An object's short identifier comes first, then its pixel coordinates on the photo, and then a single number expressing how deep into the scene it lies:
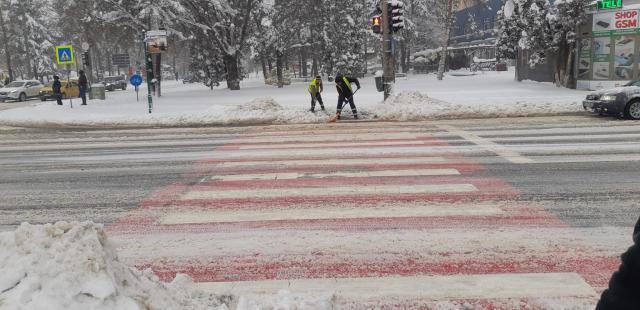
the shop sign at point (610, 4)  21.70
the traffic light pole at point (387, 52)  17.88
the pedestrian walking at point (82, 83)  25.27
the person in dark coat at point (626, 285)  1.27
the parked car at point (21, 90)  35.25
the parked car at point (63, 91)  35.62
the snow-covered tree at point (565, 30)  23.66
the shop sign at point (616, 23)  21.69
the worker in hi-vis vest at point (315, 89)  17.39
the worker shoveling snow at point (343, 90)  16.42
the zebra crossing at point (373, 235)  3.83
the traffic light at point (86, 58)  29.20
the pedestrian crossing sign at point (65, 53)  21.70
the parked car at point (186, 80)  66.71
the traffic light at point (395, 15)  17.70
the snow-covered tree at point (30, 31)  56.75
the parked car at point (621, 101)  14.11
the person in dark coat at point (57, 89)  25.58
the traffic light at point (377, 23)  17.61
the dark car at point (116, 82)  50.17
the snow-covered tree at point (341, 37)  42.85
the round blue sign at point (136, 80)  21.64
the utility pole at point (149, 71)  19.85
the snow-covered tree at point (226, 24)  30.58
